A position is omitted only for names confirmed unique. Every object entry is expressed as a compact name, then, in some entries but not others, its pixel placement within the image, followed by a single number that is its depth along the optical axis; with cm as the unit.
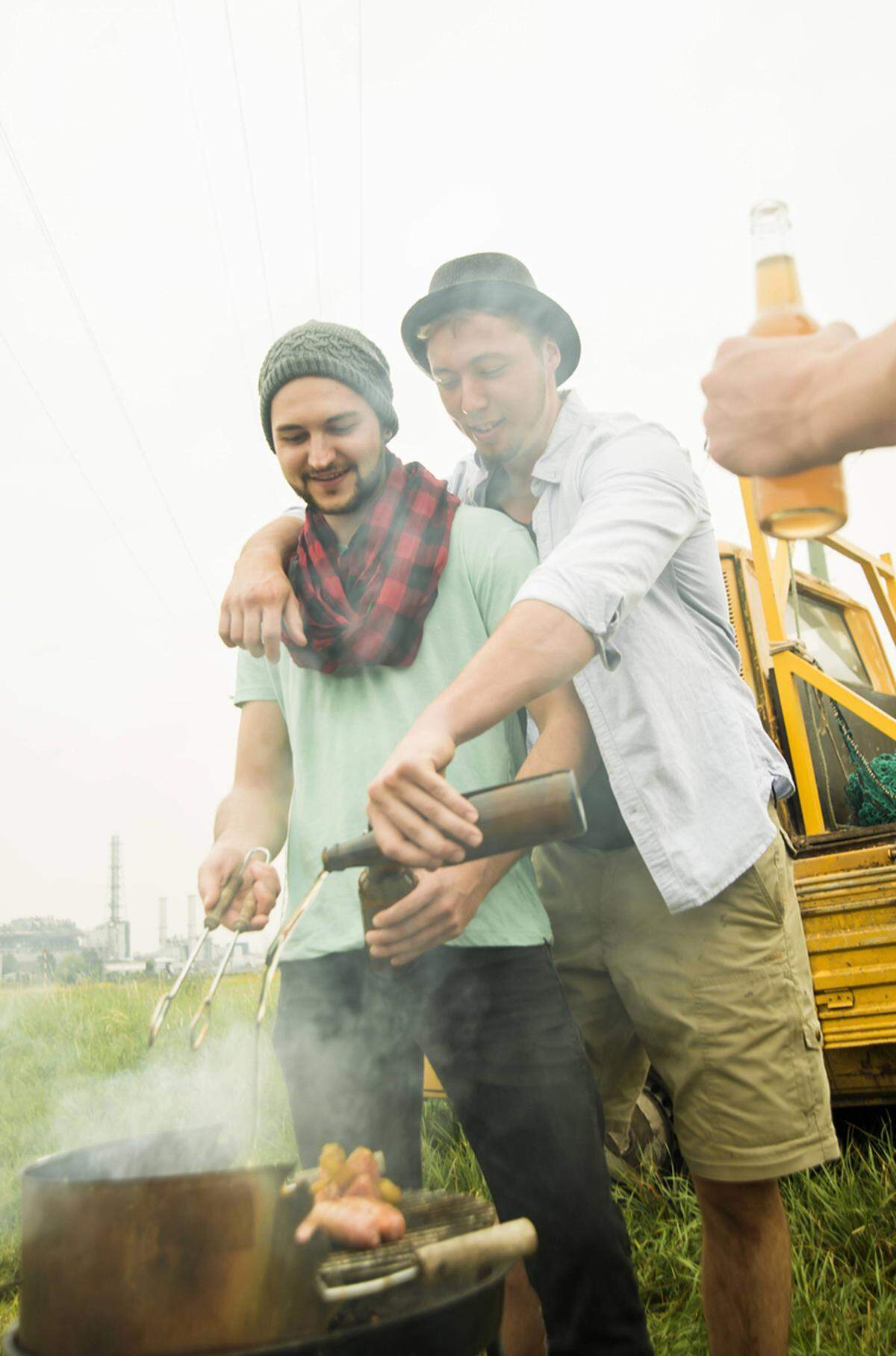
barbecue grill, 119
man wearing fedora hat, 191
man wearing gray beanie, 183
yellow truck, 345
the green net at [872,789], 419
